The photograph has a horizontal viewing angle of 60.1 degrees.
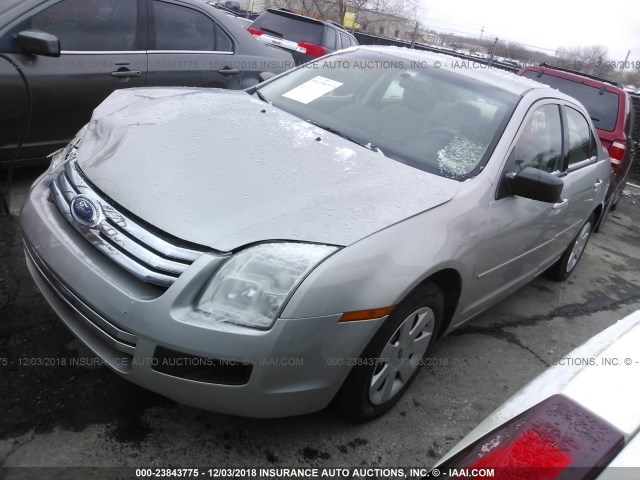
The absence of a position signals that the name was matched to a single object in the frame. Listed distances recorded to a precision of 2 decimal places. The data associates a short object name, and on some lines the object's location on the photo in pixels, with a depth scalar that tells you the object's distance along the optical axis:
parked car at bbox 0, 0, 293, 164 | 3.65
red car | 6.74
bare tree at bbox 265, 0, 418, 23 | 27.86
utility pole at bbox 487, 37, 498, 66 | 17.31
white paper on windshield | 3.29
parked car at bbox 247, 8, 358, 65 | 9.31
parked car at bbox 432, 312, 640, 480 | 1.12
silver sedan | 1.94
